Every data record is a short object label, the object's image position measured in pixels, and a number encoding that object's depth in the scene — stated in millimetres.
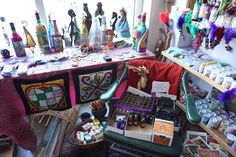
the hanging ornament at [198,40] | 1334
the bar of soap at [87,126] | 1546
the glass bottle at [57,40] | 1397
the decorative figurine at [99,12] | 1525
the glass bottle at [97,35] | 1513
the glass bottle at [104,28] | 1518
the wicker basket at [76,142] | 1407
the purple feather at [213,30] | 1143
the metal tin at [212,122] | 1199
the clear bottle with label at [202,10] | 1251
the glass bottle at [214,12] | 1171
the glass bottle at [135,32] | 1511
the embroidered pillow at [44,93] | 1210
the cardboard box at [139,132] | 1057
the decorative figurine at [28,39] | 1380
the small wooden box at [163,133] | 1009
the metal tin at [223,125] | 1179
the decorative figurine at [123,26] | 1573
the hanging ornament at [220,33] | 1120
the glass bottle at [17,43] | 1310
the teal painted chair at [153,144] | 985
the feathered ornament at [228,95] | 1021
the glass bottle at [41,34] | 1370
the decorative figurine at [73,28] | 1435
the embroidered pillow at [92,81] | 1327
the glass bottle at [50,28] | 1407
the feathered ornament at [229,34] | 1080
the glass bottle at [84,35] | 1488
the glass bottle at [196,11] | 1286
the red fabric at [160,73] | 1277
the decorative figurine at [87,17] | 1454
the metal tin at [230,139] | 1097
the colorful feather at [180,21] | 1403
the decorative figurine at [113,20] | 1580
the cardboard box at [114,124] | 1095
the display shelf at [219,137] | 1089
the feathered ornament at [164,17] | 1548
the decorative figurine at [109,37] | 1524
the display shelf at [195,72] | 1097
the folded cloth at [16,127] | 1198
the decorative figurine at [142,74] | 1290
